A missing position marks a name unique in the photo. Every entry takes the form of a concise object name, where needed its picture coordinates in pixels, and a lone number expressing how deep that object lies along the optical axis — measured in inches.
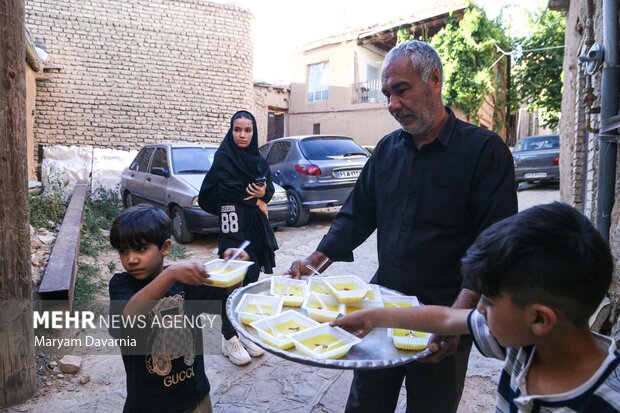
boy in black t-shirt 72.8
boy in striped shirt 40.6
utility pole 108.8
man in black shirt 70.6
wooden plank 140.9
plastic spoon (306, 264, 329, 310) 85.4
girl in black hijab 157.6
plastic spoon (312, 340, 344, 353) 57.5
